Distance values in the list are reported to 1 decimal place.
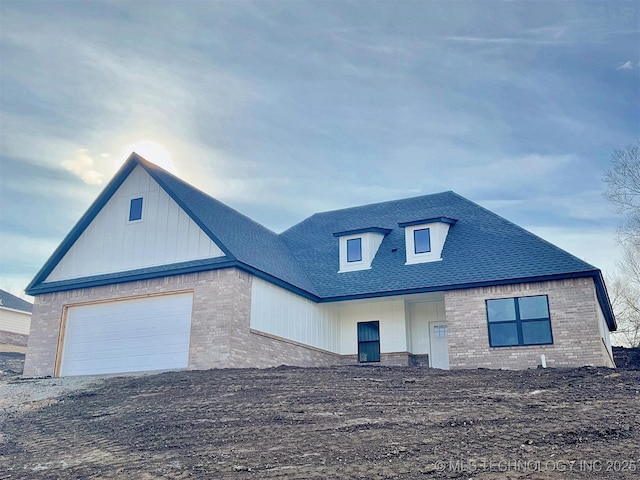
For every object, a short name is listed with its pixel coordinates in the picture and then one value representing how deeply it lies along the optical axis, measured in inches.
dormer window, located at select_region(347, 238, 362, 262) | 856.3
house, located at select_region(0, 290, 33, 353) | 1317.7
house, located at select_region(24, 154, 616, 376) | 669.3
